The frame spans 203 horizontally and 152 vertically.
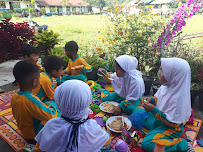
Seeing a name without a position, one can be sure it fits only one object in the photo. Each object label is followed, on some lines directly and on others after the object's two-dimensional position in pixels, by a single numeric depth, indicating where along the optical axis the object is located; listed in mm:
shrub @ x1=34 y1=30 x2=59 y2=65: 5320
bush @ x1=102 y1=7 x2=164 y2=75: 4070
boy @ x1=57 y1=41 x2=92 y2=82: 3696
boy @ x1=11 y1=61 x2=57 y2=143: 1864
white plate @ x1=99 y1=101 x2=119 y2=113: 2959
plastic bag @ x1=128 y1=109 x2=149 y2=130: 2521
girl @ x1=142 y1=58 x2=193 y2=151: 1967
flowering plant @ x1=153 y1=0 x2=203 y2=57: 3431
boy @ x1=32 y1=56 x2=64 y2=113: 2469
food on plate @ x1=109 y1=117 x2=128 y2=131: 2381
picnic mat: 2246
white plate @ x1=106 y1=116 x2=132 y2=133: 2412
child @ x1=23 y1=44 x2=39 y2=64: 3381
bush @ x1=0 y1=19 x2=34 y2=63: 4883
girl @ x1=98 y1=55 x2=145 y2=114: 2746
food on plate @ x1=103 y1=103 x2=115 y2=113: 2867
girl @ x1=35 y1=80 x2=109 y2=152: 1328
